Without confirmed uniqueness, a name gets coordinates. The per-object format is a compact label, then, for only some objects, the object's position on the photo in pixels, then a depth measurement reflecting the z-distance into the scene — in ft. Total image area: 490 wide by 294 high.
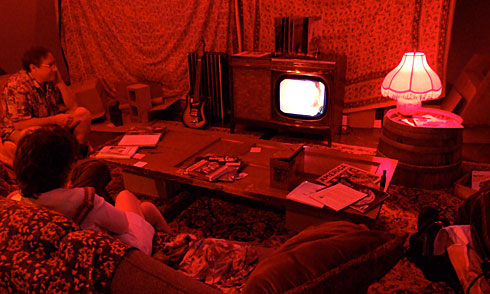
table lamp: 8.49
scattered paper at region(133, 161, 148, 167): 7.54
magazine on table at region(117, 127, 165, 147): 8.45
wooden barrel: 8.11
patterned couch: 2.97
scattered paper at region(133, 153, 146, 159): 7.90
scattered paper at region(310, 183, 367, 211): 5.88
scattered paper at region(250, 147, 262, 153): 8.09
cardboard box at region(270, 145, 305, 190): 6.32
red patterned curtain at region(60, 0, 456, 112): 10.85
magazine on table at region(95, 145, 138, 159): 7.91
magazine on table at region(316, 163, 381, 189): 6.51
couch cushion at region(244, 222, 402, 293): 2.89
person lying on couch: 4.12
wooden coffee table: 6.44
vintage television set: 10.59
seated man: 8.87
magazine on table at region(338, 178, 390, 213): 5.81
